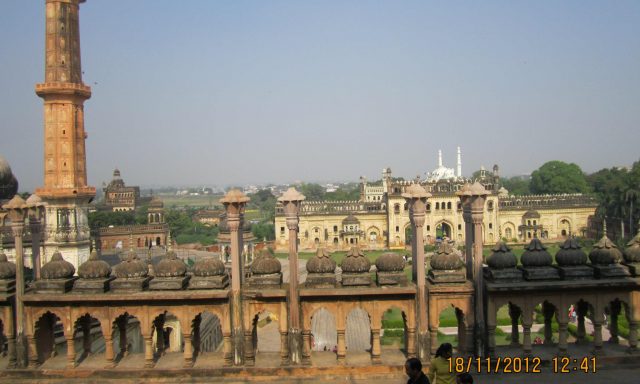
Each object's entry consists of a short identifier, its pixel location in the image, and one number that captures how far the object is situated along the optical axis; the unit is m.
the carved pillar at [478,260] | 9.10
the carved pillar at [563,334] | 9.08
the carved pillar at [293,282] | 8.97
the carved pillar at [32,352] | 9.35
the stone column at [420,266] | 9.02
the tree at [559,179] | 75.31
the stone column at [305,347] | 9.07
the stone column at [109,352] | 9.29
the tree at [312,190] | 136.12
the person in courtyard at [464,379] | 5.50
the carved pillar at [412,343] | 9.14
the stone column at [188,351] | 9.14
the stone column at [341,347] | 9.15
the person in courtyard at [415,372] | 5.80
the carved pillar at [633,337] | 9.23
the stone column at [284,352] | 9.08
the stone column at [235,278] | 9.07
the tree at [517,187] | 98.76
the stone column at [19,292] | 9.27
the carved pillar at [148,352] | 9.15
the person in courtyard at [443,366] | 6.48
